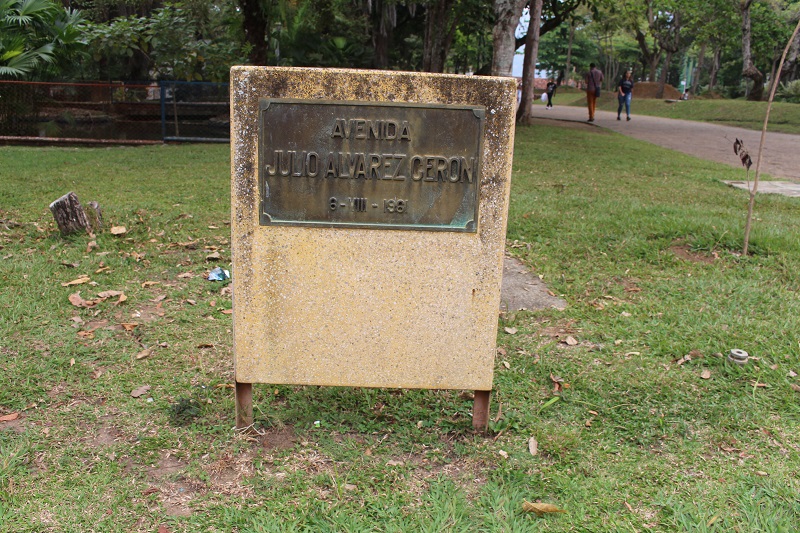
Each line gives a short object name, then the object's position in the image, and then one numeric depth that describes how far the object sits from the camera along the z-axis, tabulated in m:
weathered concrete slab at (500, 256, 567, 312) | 4.96
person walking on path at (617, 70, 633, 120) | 24.69
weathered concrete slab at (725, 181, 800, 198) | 9.31
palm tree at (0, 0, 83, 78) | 14.77
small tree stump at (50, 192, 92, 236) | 6.06
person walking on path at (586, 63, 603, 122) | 22.17
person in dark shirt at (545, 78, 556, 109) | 35.24
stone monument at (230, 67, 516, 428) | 2.80
